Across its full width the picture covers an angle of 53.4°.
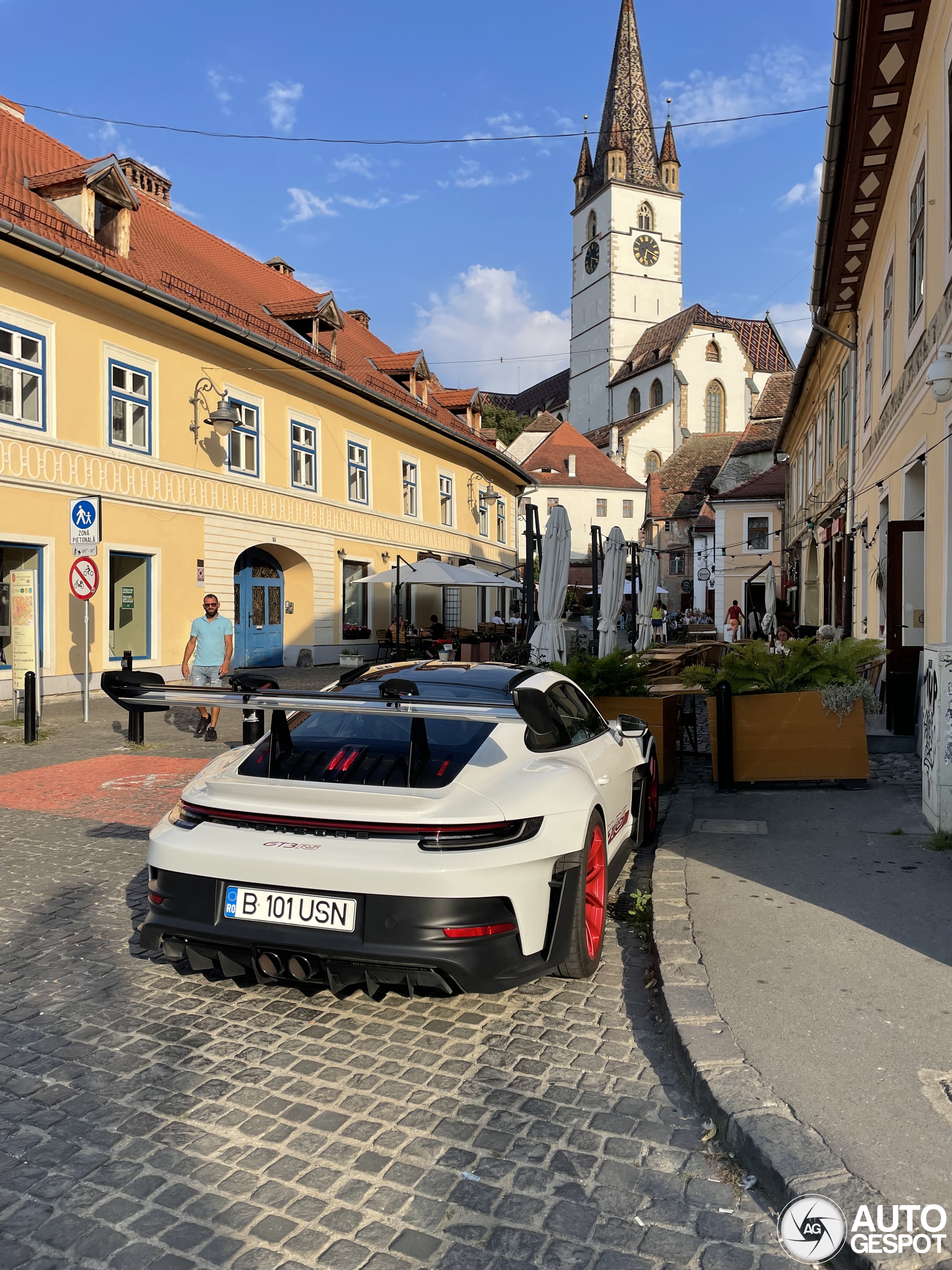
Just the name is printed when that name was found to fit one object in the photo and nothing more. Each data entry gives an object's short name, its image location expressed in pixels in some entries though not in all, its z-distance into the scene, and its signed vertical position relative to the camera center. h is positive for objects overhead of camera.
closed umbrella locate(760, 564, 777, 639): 28.58 +0.16
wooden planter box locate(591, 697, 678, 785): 8.44 -0.90
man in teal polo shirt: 12.04 -0.38
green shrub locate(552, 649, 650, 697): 8.67 -0.57
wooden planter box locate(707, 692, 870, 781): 8.07 -1.08
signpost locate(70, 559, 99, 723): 12.25 +0.49
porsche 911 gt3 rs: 3.38 -0.90
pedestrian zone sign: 12.11 +1.21
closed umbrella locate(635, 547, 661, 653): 20.19 +0.72
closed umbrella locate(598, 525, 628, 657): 14.68 +0.37
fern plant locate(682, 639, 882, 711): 8.00 -0.45
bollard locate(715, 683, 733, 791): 8.14 -1.09
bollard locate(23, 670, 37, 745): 11.66 -1.14
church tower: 86.94 +36.43
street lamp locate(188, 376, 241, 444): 19.50 +4.16
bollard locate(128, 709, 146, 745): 11.41 -1.40
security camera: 8.16 +2.05
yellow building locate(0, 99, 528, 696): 16.03 +3.99
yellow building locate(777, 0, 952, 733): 9.10 +4.05
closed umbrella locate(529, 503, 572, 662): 11.59 +0.35
